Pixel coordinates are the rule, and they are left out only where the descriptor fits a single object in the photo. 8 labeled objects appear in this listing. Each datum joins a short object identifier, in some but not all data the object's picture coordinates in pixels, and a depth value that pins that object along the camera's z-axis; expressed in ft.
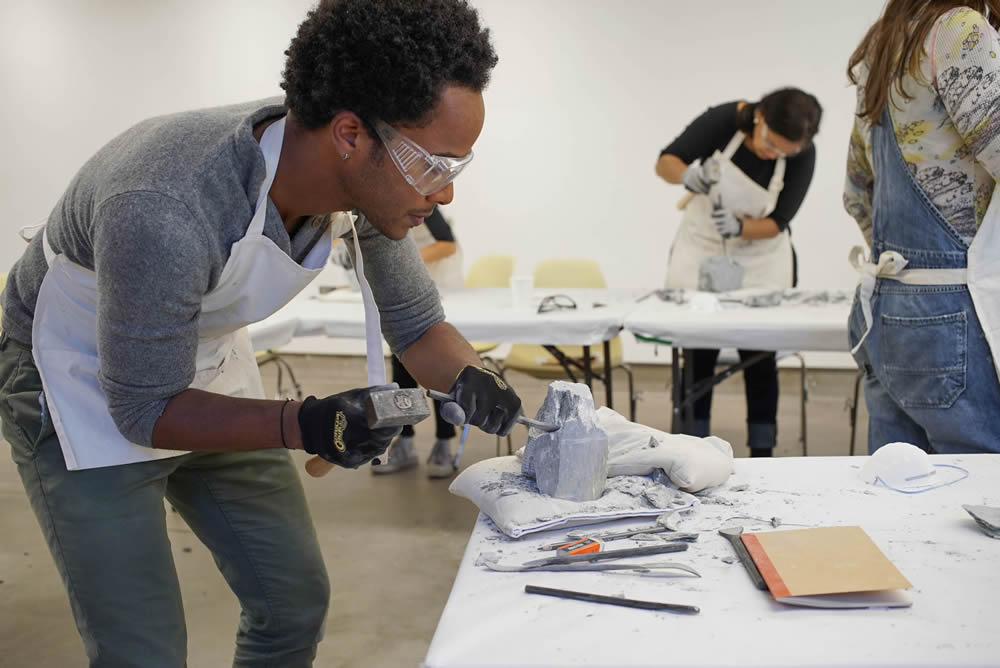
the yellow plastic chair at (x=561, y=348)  12.33
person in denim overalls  5.41
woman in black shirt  11.01
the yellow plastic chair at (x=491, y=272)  14.40
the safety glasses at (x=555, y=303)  10.44
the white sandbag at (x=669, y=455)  4.55
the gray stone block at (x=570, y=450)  4.44
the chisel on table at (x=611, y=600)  3.41
